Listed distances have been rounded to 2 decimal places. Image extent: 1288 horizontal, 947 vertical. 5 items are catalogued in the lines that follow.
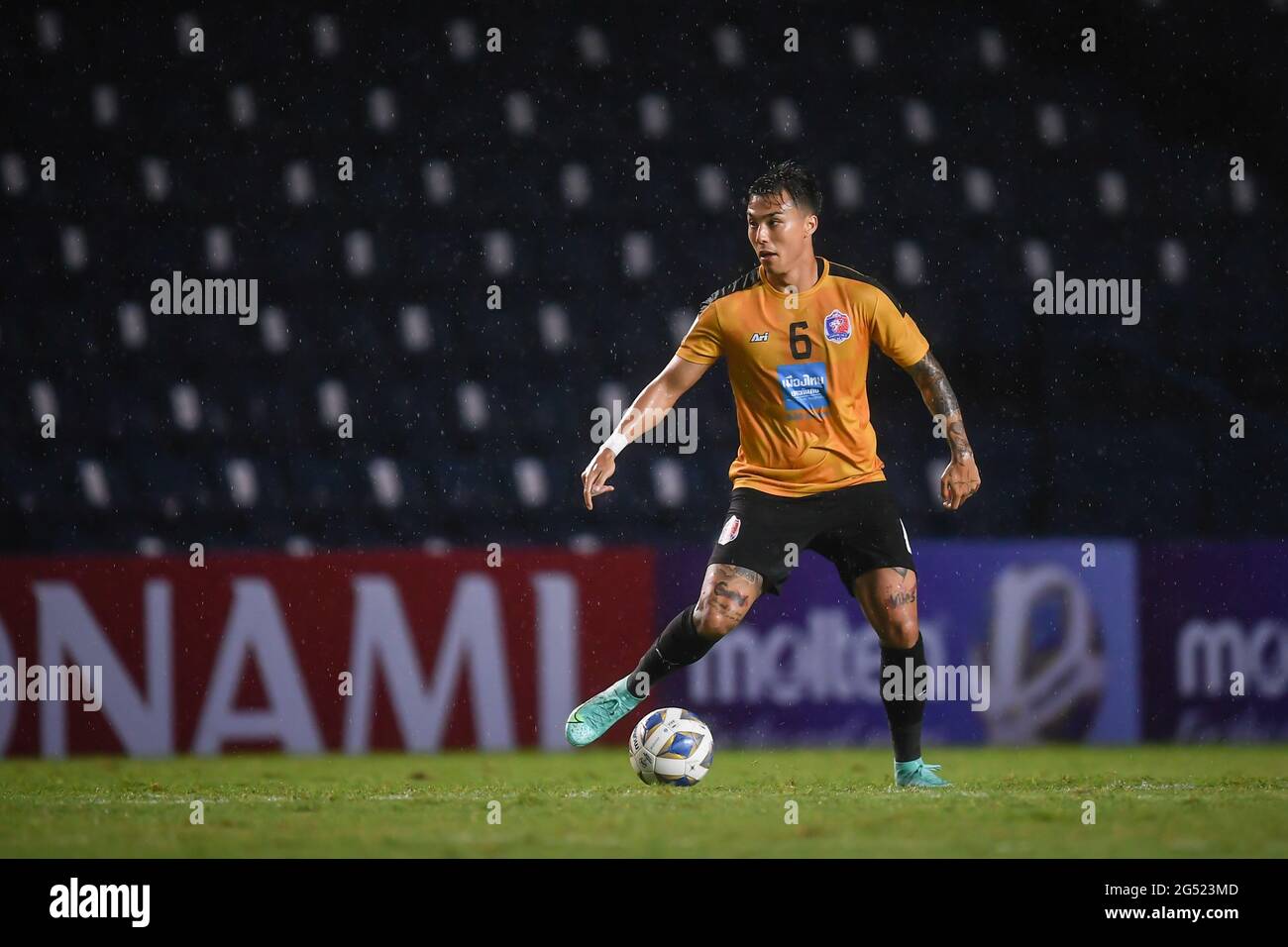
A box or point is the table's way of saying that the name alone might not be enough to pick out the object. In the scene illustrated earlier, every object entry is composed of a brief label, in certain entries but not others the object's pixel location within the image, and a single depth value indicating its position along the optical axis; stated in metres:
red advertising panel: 16.92
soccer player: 11.50
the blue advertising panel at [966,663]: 17.48
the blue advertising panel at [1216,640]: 17.56
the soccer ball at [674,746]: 11.82
